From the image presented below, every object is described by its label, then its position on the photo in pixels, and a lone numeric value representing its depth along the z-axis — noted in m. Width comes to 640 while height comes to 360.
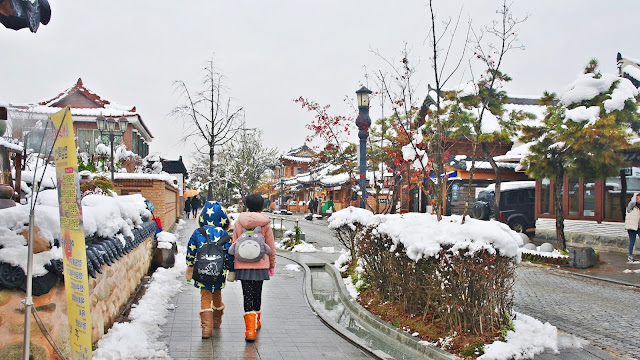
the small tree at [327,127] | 15.52
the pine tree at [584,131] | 14.71
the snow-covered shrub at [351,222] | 10.77
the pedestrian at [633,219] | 13.83
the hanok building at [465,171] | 27.97
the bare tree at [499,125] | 19.75
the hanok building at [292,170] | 69.44
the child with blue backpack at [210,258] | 6.45
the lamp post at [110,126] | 15.57
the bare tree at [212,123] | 20.28
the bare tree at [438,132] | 7.92
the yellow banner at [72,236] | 3.44
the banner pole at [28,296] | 3.39
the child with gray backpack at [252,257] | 6.40
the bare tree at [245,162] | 31.31
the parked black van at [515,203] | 23.94
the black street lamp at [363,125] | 11.99
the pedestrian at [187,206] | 41.10
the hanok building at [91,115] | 26.30
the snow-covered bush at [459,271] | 5.92
